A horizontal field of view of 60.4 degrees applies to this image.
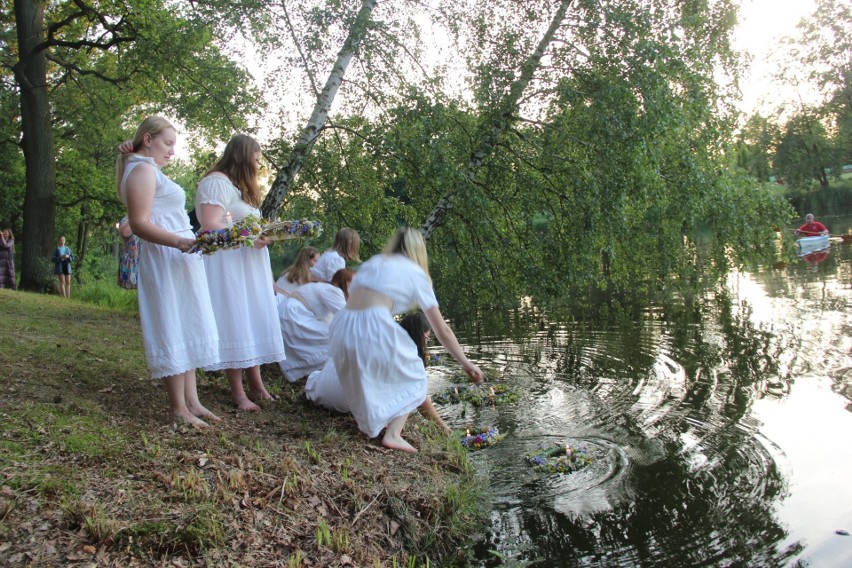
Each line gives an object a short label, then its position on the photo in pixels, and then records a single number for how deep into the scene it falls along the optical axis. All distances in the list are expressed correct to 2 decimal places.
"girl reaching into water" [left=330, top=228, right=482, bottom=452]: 5.88
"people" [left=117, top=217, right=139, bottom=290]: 5.93
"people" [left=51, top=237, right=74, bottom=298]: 19.34
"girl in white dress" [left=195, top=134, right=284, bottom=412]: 5.99
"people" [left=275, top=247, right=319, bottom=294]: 8.92
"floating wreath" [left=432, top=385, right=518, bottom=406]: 9.28
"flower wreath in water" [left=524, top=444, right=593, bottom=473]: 6.61
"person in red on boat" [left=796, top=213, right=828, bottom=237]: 28.89
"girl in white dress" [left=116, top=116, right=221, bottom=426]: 5.09
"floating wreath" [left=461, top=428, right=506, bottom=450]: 7.38
